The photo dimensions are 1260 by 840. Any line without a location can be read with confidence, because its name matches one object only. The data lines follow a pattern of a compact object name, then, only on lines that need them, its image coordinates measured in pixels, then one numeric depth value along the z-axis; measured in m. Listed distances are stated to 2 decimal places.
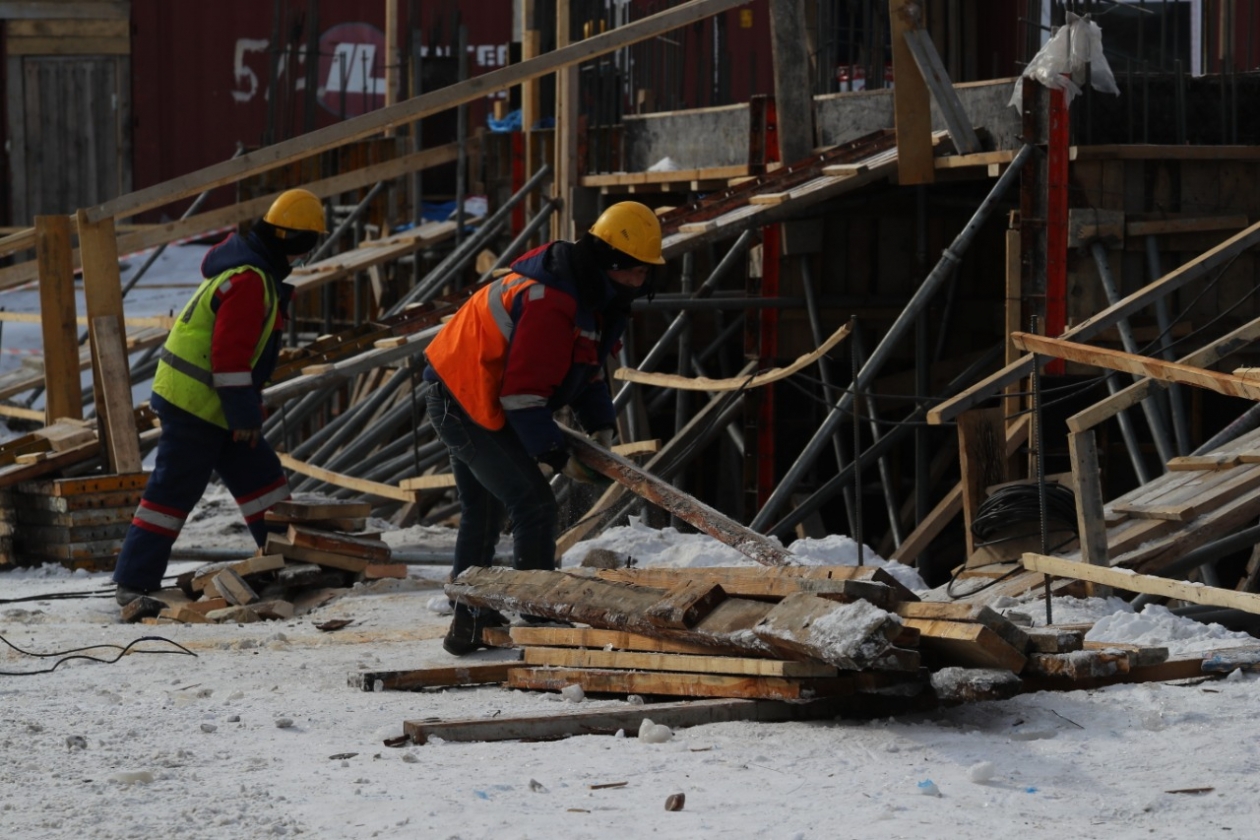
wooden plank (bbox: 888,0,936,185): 19.70
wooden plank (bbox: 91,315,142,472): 19.72
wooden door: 45.47
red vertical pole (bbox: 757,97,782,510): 22.78
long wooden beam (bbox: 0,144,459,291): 24.58
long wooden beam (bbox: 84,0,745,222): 19.77
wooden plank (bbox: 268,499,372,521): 18.00
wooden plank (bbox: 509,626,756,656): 11.52
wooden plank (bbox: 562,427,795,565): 12.62
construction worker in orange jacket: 13.15
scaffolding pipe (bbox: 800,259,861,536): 21.64
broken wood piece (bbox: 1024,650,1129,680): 10.77
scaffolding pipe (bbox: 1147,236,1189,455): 18.06
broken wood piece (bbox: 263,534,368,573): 17.87
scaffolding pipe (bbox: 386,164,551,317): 27.52
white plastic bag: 18.75
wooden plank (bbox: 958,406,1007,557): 17.41
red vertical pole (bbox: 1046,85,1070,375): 19.05
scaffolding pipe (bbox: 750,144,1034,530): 19.34
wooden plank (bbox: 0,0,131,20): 45.16
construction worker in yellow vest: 16.77
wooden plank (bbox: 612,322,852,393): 18.42
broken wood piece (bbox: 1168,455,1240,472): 15.83
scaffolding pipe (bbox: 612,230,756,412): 22.77
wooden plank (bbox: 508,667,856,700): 10.54
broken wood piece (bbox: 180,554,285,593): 17.48
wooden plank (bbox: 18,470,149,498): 19.19
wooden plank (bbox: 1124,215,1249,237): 19.36
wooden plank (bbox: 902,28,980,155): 19.67
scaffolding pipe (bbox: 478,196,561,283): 26.25
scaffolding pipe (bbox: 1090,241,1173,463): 17.83
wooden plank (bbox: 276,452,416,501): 21.28
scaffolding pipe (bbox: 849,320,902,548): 20.94
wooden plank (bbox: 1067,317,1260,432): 13.59
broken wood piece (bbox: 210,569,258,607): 17.03
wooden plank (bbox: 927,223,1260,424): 14.80
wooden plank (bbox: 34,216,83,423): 21.06
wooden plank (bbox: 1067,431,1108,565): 13.83
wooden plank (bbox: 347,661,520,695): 12.34
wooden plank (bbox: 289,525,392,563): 17.80
